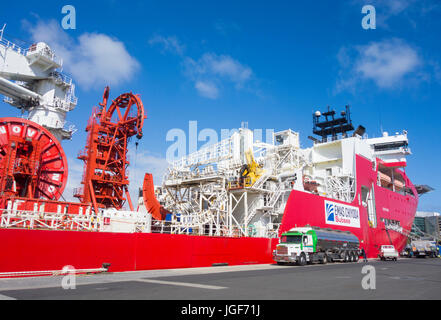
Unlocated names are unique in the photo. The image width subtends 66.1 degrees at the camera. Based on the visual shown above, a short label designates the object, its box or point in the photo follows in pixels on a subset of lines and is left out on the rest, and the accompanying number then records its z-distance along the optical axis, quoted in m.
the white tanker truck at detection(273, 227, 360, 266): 24.11
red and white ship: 17.58
